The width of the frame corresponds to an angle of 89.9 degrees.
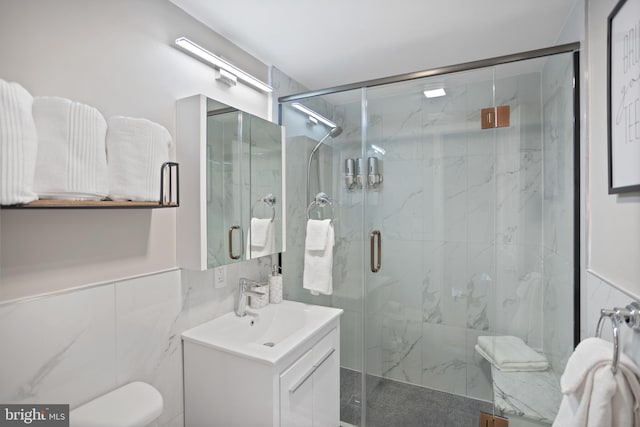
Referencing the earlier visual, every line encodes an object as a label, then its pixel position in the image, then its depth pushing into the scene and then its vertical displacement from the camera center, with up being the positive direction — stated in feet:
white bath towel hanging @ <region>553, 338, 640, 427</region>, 2.84 -1.67
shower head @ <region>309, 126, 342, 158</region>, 6.91 +1.67
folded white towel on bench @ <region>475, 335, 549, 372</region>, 5.77 -2.65
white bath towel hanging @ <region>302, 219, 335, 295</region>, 6.81 -1.03
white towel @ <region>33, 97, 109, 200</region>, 3.07 +0.61
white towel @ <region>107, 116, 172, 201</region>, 3.72 +0.65
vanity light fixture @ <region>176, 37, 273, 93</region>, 5.09 +2.64
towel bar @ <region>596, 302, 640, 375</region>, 2.91 -1.05
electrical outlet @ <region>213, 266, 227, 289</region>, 5.78 -1.21
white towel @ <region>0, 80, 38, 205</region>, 2.65 +0.57
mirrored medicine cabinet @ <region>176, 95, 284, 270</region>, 4.93 +0.46
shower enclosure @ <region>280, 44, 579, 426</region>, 5.54 -0.36
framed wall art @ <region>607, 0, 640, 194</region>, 3.11 +1.22
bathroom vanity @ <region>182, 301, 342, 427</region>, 4.47 -2.44
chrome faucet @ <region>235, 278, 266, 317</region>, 6.05 -1.57
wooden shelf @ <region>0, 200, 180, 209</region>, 2.95 +0.08
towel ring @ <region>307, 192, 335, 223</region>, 6.97 +0.20
